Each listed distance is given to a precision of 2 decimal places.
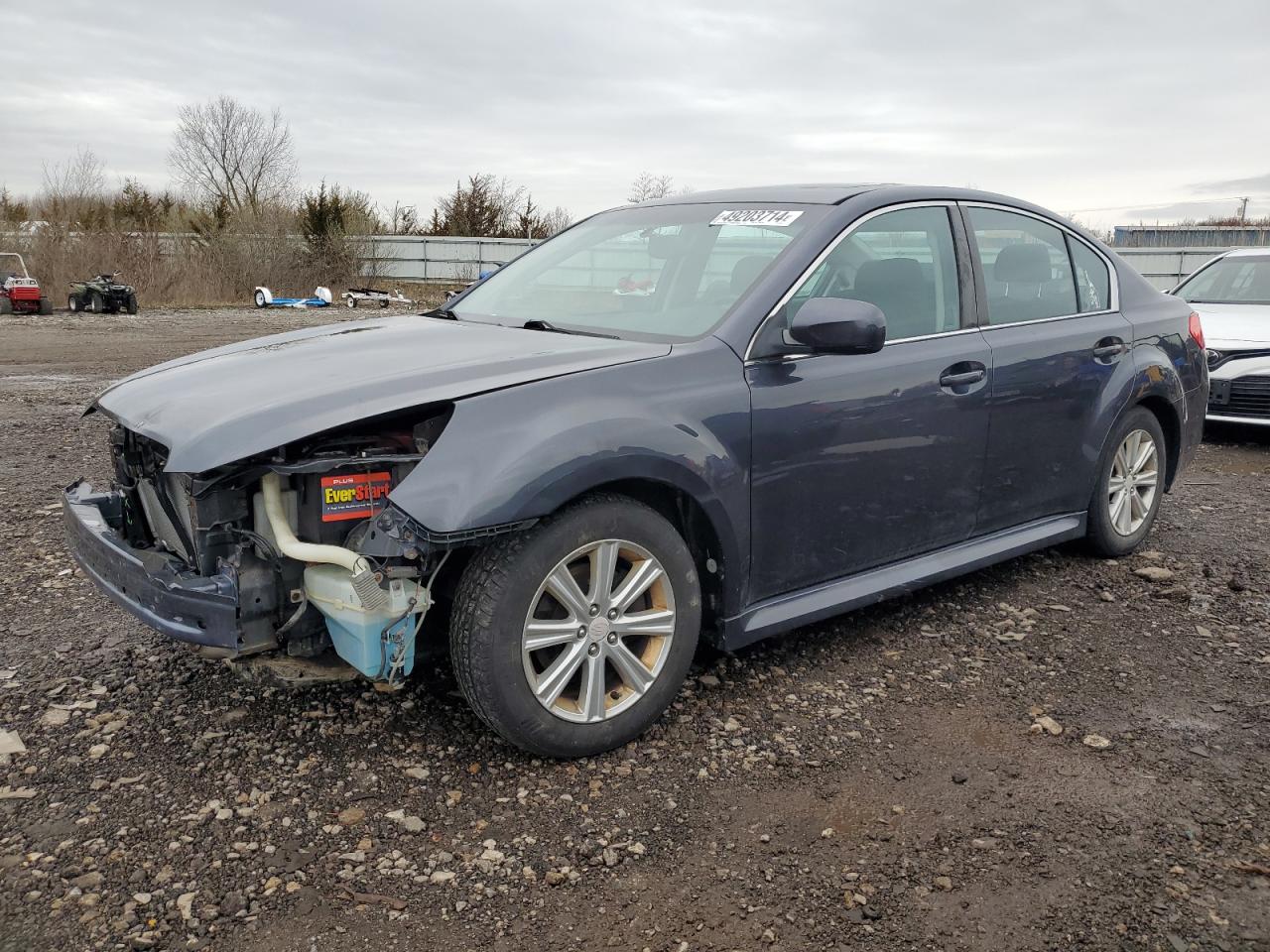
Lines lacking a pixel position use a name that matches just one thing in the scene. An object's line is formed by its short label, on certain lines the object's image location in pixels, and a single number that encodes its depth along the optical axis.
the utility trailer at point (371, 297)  26.81
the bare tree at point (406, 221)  39.88
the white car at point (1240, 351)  8.05
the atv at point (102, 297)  23.36
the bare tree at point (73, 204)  31.23
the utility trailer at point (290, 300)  26.25
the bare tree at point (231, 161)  45.84
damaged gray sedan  2.82
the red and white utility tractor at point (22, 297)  21.69
